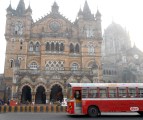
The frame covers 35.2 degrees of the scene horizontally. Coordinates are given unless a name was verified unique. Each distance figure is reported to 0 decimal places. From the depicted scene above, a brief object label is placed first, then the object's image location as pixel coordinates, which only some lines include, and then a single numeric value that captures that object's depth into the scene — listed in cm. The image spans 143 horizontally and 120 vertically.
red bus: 1925
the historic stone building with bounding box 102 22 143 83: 6398
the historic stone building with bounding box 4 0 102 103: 4235
